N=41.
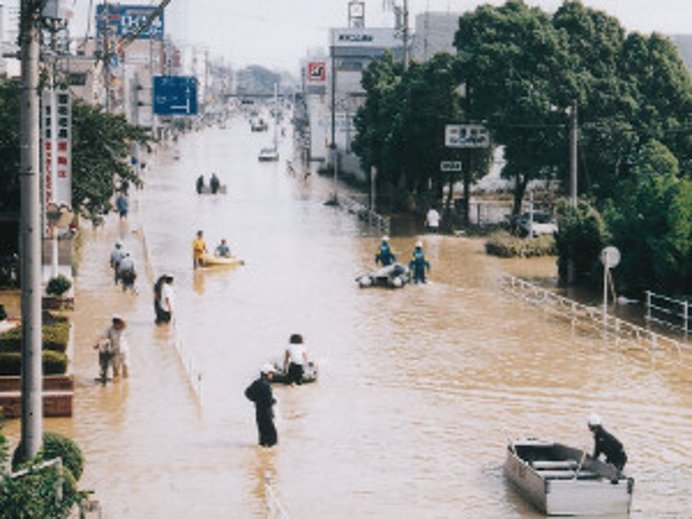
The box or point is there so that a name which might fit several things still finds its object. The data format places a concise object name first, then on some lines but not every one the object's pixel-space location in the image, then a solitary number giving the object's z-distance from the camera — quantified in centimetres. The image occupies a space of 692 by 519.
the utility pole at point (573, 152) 4488
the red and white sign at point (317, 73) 12456
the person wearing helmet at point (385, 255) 4094
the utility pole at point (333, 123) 9075
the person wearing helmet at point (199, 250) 4197
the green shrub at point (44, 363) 2231
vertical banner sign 3092
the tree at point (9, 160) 3487
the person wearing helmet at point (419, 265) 3903
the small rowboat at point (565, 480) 1692
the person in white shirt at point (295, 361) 2464
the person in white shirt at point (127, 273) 3647
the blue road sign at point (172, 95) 7725
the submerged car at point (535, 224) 5096
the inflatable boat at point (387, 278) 3881
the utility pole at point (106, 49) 5670
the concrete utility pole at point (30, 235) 1314
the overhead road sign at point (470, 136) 5550
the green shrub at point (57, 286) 3278
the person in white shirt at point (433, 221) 5297
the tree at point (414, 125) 5728
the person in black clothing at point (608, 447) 1773
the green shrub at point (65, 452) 1587
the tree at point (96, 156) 3788
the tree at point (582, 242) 3950
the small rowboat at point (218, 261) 4225
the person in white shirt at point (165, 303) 3067
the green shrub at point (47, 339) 2363
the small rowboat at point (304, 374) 2489
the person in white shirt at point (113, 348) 2447
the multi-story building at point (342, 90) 9225
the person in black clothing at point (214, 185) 7300
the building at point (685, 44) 9256
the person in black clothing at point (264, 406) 1988
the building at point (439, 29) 11475
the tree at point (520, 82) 5250
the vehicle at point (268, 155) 10938
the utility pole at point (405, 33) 6956
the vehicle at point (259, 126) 19238
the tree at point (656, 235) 3328
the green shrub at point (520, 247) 4709
